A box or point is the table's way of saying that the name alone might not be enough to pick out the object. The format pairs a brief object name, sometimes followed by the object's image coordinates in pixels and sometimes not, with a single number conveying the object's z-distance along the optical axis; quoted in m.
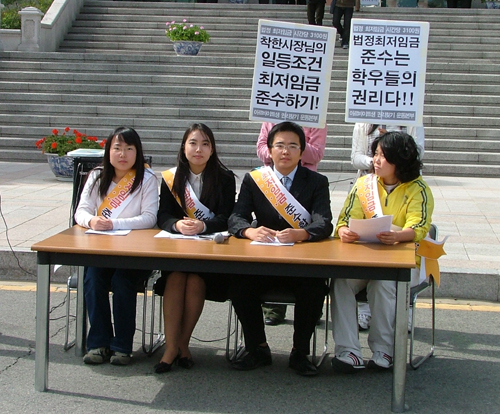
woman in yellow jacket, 4.66
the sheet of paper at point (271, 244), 4.61
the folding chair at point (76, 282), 5.02
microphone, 4.57
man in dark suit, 4.70
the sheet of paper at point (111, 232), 4.80
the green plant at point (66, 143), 11.53
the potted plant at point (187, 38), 17.92
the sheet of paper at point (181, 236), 4.77
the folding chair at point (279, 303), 4.77
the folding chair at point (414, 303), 4.80
